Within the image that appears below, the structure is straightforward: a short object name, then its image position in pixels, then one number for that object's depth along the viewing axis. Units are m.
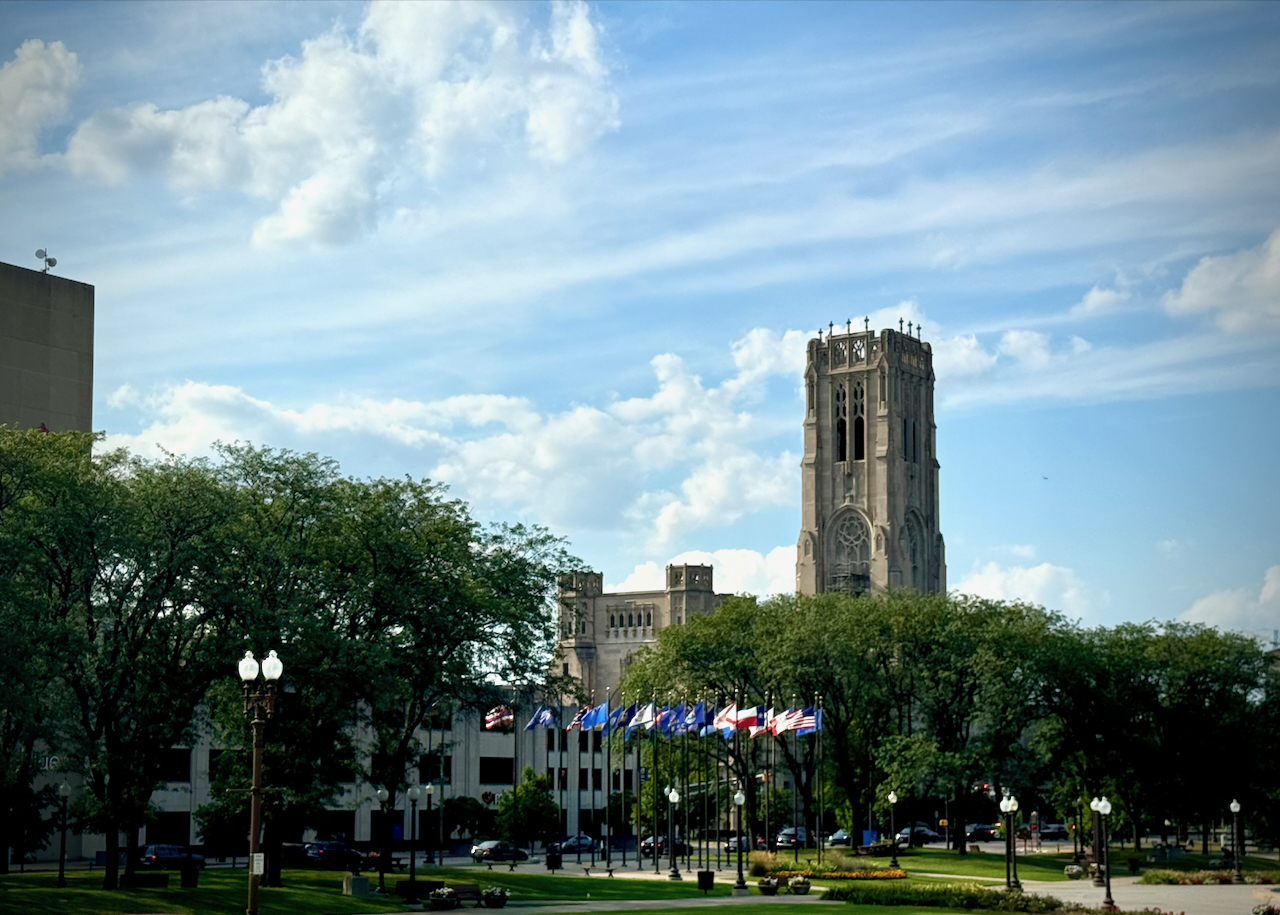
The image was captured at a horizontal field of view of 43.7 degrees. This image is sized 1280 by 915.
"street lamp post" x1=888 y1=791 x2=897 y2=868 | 76.50
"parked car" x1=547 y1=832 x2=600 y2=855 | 111.12
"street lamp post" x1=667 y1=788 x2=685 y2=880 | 72.11
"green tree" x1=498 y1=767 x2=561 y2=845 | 108.19
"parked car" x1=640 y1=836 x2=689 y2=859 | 100.19
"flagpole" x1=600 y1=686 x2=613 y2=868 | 97.94
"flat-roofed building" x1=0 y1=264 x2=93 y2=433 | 90.06
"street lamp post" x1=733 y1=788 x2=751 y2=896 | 62.33
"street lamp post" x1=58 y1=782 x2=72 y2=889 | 56.53
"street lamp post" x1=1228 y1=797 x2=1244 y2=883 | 72.19
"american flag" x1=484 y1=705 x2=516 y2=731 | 68.44
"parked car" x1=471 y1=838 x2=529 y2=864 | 92.88
